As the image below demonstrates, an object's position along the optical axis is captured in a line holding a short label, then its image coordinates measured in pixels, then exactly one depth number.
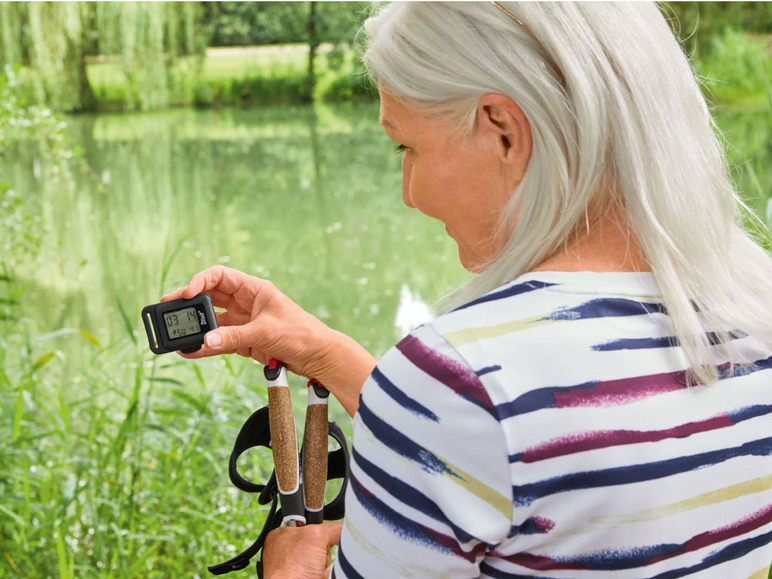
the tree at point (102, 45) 7.91
